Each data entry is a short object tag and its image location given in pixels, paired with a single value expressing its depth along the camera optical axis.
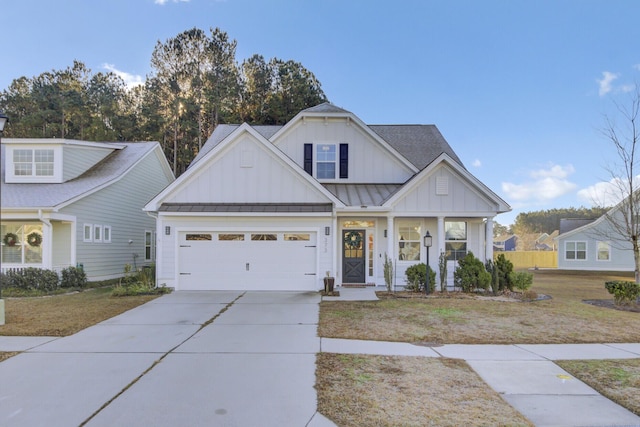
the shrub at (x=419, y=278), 12.64
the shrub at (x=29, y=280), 12.95
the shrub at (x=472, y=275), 12.62
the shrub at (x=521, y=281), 12.98
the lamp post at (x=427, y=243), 12.15
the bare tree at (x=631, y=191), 11.85
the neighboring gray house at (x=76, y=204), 13.65
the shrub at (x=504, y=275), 12.96
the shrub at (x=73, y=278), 13.68
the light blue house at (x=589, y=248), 24.00
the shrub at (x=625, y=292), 10.87
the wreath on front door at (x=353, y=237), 13.98
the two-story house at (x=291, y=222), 12.95
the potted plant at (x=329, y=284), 12.01
